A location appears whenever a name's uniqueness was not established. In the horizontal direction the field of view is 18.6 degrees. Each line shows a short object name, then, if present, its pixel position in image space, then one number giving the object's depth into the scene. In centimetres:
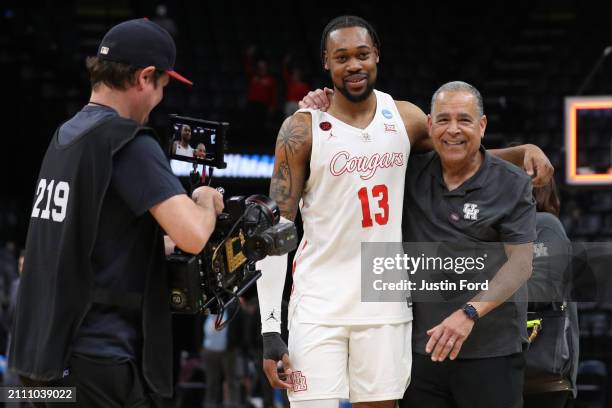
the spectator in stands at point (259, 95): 2646
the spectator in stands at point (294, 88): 2627
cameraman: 605
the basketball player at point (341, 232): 802
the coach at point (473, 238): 777
